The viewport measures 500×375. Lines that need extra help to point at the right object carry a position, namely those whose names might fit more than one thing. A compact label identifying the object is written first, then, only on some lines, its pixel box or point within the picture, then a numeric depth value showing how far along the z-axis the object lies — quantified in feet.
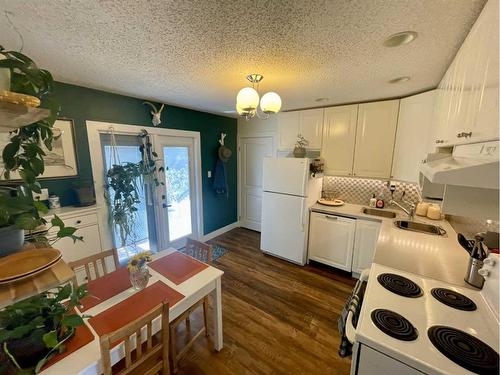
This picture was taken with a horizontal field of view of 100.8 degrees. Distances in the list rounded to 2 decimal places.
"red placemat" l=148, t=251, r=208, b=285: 5.37
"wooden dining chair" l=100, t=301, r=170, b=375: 3.08
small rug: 11.03
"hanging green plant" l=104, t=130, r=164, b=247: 7.95
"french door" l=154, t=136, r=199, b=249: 10.18
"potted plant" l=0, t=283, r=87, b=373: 2.49
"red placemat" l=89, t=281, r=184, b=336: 3.83
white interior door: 13.44
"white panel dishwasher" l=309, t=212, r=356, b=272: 8.95
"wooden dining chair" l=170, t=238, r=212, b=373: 4.96
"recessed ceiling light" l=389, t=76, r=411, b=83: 6.23
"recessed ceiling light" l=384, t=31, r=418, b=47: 3.91
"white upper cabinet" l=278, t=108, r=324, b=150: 10.07
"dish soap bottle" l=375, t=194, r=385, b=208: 9.43
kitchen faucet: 9.01
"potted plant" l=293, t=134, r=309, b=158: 10.09
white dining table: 3.04
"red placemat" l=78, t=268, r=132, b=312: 4.39
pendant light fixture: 5.15
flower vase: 4.75
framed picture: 6.77
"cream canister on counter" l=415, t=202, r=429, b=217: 8.16
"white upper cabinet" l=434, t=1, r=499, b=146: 2.76
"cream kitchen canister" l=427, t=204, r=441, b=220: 7.75
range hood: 2.41
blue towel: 12.60
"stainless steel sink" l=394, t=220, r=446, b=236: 6.79
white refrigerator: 9.46
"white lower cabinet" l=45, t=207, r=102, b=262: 6.53
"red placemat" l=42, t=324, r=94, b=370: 3.09
